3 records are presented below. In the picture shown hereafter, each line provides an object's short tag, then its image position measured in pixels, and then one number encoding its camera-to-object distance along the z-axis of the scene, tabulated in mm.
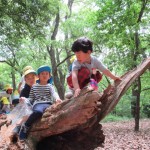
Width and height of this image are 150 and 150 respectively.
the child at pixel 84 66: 2475
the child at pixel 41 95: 2502
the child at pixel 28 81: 3050
